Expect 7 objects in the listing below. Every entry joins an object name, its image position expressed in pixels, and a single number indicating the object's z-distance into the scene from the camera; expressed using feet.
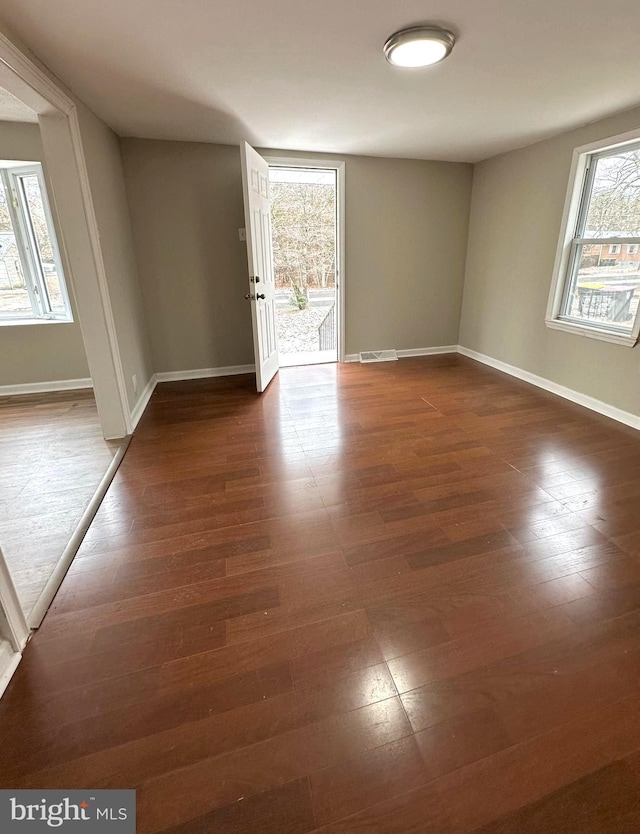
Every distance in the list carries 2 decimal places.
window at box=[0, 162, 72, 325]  11.96
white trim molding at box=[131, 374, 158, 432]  10.59
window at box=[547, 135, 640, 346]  9.98
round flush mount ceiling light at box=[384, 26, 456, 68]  5.97
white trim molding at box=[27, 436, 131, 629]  5.00
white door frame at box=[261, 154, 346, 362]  13.11
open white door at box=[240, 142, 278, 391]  11.00
